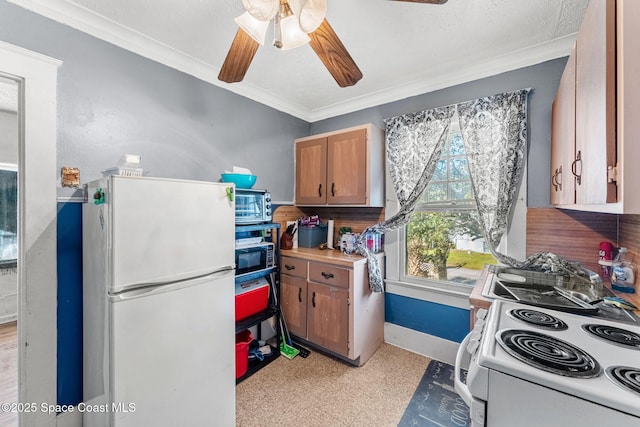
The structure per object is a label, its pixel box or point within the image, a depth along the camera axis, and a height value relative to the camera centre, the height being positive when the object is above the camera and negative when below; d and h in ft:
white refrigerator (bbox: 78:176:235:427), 4.09 -1.64
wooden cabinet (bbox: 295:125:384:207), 8.12 +1.52
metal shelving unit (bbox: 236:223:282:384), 6.93 -2.94
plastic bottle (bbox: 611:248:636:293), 4.75 -1.14
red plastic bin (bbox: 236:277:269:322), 6.95 -2.38
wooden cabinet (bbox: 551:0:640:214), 2.38 +1.10
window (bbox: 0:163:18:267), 9.52 -0.06
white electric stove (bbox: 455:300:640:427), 2.31 -1.59
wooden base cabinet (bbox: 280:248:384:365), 7.31 -2.84
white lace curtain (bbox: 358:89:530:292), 6.43 +1.64
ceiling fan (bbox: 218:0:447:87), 3.53 +2.82
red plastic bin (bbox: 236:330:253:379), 6.78 -3.87
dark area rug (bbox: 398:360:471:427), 5.54 -4.46
